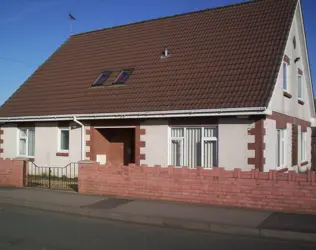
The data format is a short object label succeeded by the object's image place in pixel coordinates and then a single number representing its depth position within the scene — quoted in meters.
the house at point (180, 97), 13.34
